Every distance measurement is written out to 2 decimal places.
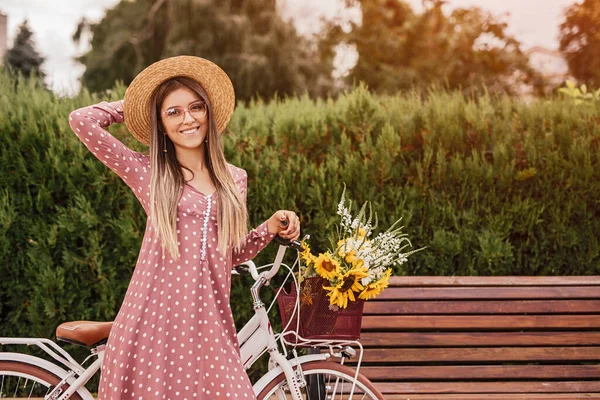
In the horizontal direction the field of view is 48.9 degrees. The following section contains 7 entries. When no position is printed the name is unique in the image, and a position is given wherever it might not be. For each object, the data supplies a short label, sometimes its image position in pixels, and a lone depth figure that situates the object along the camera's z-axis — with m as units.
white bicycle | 2.65
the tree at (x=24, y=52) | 23.03
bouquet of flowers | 2.49
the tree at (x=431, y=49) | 19.61
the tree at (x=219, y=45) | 18.89
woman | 2.37
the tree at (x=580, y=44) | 17.02
